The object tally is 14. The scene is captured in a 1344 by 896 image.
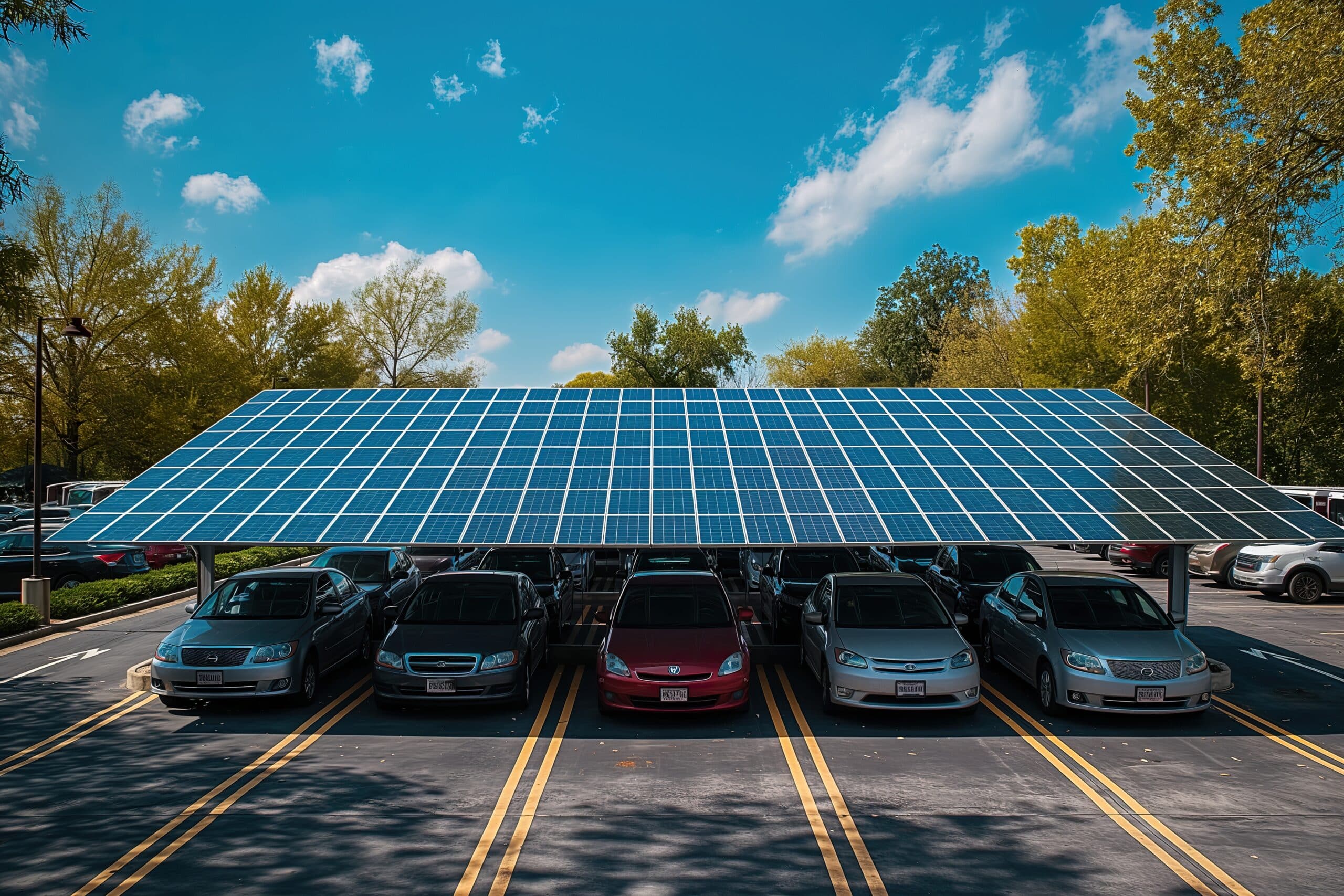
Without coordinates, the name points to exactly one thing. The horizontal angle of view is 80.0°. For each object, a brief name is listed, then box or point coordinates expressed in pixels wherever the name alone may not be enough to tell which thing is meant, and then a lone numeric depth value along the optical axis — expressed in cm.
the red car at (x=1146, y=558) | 2483
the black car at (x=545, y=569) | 1538
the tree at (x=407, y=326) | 6119
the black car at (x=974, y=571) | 1566
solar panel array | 1182
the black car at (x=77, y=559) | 2150
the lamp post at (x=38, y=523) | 1644
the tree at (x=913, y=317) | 7625
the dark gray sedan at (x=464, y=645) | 1014
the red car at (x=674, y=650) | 981
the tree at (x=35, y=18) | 1102
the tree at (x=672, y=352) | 7750
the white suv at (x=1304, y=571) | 2075
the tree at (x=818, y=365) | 7875
